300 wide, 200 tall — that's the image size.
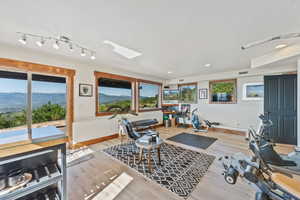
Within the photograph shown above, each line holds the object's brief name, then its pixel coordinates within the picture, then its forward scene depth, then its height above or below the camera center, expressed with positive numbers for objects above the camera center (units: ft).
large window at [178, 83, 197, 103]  20.52 +1.13
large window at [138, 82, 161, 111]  19.12 +0.53
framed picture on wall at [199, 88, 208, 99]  19.10 +1.01
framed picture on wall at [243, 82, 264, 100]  14.87 +1.07
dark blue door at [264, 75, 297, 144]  11.75 -0.56
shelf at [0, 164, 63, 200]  3.23 -2.39
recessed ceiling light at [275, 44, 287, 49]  8.59 +3.75
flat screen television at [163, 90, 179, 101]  21.76 +0.76
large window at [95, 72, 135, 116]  14.28 +0.70
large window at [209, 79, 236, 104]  16.94 +1.20
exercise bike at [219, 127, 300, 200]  3.87 -2.76
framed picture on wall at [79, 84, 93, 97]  12.52 +0.90
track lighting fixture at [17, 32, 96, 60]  7.12 +3.62
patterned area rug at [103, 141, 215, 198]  6.64 -4.43
